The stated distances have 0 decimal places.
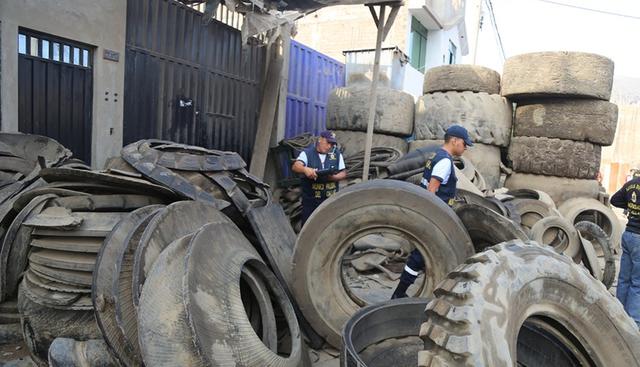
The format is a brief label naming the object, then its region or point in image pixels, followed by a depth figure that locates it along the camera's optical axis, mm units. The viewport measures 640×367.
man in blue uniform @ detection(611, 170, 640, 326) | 4223
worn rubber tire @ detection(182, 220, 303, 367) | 2061
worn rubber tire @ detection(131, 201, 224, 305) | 2414
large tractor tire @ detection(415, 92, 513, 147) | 7406
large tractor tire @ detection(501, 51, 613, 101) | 6879
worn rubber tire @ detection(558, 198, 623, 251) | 7066
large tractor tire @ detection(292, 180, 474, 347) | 3139
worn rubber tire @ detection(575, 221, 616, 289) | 5109
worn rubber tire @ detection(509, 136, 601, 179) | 7207
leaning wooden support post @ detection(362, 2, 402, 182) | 6125
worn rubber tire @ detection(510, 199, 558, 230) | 6070
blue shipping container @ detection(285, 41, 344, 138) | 9586
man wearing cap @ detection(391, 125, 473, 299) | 3662
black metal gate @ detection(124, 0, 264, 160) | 6047
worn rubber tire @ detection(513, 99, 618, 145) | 7086
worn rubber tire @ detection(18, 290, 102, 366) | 2742
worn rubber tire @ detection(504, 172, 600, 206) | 7328
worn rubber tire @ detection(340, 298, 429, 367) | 2537
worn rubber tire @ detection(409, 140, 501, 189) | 7445
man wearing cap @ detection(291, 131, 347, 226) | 4969
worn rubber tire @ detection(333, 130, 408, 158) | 8242
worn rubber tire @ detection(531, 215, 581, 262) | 5219
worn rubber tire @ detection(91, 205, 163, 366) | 2377
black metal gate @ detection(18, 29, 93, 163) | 4770
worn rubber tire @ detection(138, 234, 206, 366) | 1998
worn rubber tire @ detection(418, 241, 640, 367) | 1506
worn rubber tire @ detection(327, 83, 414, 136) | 8125
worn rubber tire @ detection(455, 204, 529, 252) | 3188
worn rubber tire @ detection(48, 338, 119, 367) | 2434
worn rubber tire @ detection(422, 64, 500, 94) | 7602
